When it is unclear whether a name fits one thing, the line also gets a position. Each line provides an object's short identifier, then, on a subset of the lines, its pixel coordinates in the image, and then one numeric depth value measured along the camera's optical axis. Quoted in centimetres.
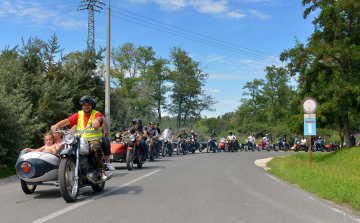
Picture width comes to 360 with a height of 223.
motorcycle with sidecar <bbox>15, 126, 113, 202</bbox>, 594
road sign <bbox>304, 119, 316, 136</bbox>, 1417
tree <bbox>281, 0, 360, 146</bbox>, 1895
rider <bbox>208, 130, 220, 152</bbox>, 3164
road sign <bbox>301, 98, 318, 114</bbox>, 1434
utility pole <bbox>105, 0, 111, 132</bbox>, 2009
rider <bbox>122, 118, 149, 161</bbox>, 1298
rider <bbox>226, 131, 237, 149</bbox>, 3378
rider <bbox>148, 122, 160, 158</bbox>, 1821
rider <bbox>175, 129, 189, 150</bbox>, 2752
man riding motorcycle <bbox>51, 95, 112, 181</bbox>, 673
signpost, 1420
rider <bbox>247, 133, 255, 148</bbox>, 3881
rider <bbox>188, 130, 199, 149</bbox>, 3042
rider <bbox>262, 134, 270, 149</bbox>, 3966
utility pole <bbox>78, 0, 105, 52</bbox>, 4126
